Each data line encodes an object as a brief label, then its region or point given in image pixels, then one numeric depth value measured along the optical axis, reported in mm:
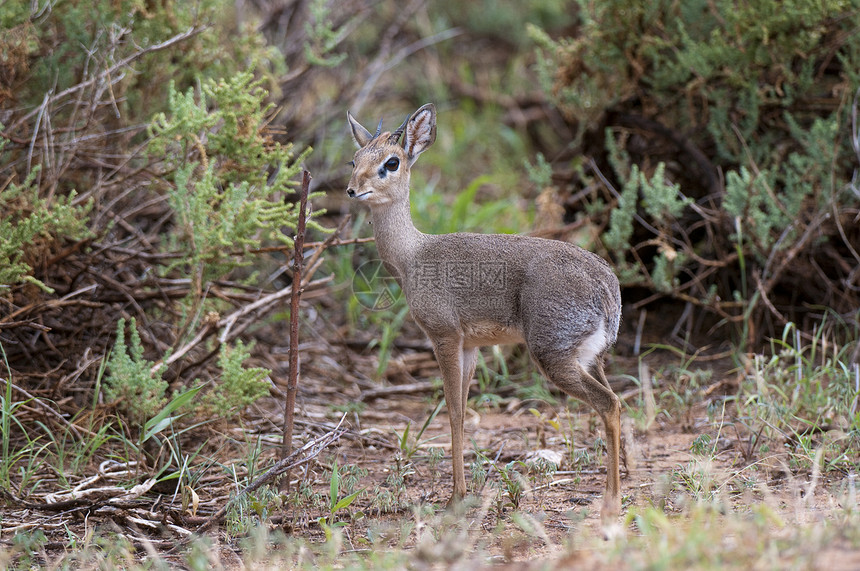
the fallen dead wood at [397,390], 11763
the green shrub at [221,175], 9422
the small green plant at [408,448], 8984
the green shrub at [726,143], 11164
